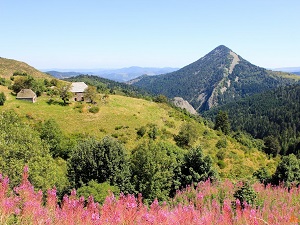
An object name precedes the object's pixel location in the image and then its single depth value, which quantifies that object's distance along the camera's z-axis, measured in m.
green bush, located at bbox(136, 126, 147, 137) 46.28
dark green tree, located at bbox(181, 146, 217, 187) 24.03
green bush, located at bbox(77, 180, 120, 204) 17.48
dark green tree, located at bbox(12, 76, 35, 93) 58.19
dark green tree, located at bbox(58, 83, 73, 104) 55.53
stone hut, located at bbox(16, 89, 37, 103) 53.41
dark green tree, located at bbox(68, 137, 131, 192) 22.83
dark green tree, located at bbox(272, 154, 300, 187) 25.08
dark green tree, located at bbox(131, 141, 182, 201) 22.12
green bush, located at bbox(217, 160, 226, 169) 40.72
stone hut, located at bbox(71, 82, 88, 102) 62.55
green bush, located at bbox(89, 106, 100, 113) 53.26
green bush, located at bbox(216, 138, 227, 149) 48.89
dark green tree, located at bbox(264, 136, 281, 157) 100.19
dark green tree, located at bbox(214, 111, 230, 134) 74.41
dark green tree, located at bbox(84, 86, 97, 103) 57.94
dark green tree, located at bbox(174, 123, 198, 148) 45.48
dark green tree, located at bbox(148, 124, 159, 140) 45.53
